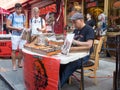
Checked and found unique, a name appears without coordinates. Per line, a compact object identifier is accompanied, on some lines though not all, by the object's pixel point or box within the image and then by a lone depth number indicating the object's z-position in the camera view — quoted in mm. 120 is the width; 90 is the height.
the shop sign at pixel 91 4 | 5523
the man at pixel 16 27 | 3713
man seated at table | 2272
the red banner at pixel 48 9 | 7567
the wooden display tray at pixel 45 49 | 2187
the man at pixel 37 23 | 3768
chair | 2649
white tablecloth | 2037
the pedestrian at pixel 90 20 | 5021
